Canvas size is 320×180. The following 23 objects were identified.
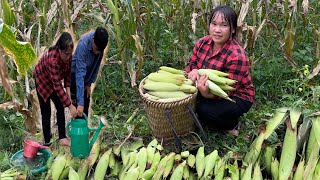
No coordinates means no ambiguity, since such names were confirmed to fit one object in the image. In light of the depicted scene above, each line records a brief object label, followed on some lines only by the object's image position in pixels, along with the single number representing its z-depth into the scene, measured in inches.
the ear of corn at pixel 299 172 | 80.1
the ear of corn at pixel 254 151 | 84.9
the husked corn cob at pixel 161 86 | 93.5
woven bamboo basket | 90.7
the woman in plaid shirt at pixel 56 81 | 87.2
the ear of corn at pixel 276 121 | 85.2
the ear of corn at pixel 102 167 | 84.7
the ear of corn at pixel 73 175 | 81.7
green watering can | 88.9
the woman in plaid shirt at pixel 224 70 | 94.4
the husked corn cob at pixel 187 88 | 93.2
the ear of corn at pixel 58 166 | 83.5
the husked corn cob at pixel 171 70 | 99.9
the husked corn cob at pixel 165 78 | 94.4
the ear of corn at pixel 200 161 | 82.5
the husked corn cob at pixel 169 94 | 92.6
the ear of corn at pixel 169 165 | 82.6
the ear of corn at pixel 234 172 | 80.4
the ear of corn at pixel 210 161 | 82.4
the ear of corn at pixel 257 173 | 80.1
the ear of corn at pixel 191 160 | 84.4
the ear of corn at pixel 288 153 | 81.5
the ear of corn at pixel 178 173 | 81.8
